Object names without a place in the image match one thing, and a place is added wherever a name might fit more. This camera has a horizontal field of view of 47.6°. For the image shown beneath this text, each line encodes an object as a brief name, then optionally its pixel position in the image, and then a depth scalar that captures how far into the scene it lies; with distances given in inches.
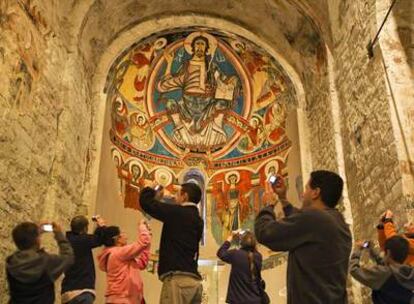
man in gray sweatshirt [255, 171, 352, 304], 88.0
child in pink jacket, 156.1
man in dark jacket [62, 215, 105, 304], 144.6
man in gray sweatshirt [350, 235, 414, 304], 118.6
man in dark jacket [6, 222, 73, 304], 116.0
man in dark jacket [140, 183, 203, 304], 127.5
